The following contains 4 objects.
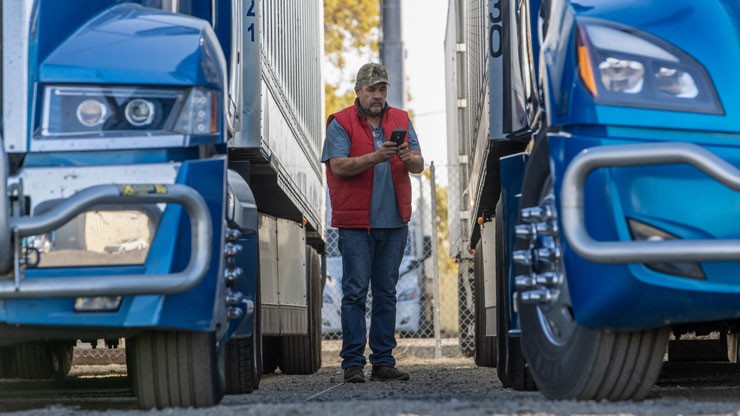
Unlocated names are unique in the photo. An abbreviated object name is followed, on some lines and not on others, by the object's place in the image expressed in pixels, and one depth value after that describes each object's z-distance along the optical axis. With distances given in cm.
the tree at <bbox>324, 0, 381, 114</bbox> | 6006
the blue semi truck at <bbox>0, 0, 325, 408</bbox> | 842
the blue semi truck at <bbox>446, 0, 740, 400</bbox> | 808
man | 1722
